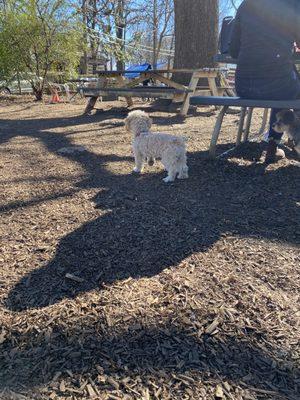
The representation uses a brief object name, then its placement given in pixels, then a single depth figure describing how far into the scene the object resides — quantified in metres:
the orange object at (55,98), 12.86
